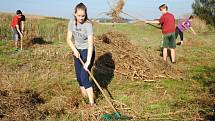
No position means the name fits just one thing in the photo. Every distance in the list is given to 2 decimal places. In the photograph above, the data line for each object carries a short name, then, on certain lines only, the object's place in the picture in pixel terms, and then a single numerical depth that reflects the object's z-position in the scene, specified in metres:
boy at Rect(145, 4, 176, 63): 10.41
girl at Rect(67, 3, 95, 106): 5.73
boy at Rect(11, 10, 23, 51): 13.55
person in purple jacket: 15.70
